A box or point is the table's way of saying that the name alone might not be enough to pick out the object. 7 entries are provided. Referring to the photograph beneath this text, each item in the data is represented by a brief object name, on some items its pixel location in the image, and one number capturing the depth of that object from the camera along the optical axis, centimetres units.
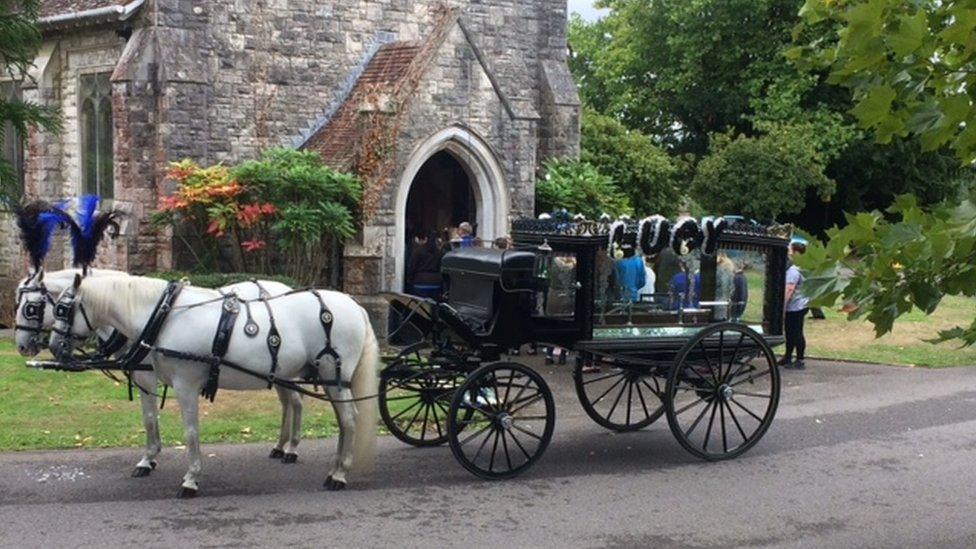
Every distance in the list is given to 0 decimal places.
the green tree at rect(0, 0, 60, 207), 1255
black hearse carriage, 1045
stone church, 1809
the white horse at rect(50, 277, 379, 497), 926
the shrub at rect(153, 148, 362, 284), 1747
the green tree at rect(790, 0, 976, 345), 515
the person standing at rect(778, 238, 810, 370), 1719
